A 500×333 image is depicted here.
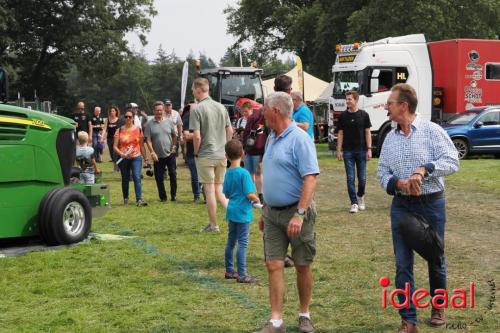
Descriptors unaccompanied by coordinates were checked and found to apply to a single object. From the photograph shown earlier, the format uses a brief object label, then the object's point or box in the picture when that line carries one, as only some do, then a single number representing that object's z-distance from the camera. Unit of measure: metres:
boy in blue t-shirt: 7.43
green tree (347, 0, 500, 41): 42.06
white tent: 39.28
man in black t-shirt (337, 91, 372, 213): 11.92
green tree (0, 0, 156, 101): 47.97
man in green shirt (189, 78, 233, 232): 10.26
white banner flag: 24.03
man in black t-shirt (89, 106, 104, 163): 23.56
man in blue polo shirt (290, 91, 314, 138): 9.49
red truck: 25.92
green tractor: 8.82
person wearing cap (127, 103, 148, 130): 22.40
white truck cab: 24.58
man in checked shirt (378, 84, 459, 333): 5.59
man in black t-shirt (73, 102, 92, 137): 21.82
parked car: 23.66
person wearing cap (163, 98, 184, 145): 17.11
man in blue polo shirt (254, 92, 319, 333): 5.64
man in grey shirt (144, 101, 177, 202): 14.15
